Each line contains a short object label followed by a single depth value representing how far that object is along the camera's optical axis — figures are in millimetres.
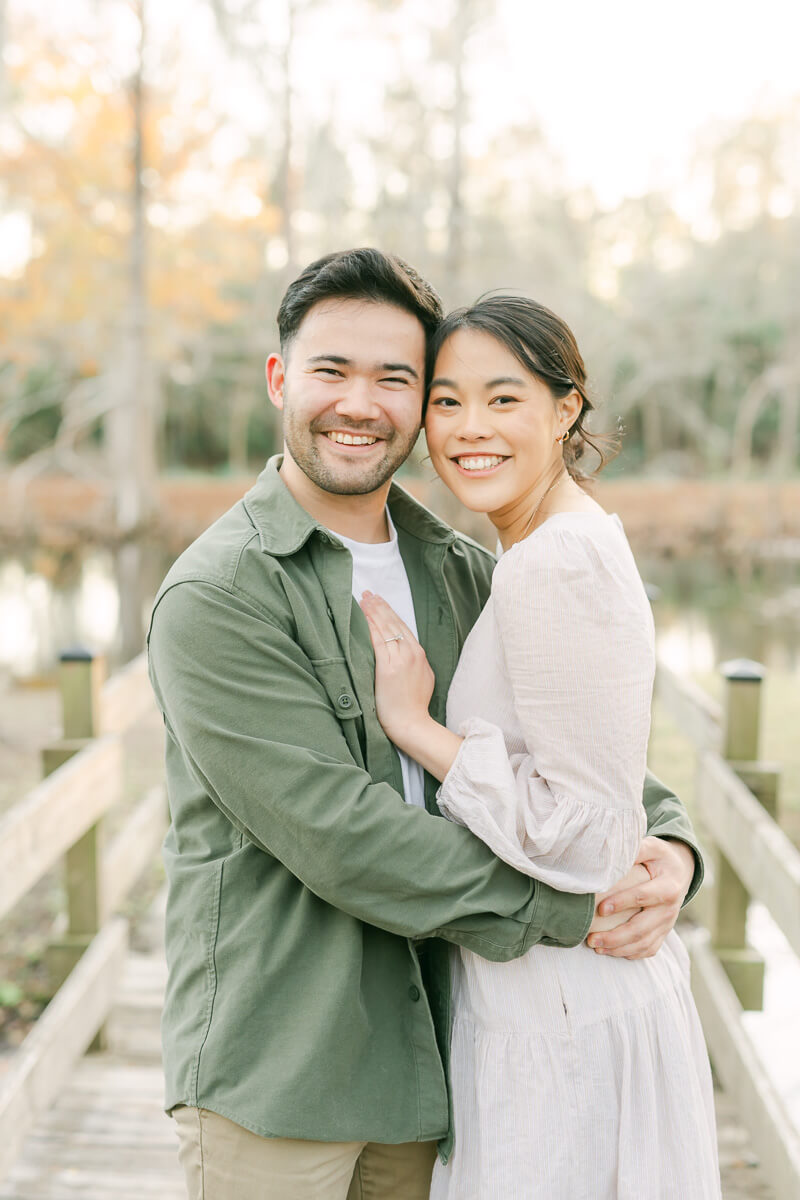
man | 1511
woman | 1547
